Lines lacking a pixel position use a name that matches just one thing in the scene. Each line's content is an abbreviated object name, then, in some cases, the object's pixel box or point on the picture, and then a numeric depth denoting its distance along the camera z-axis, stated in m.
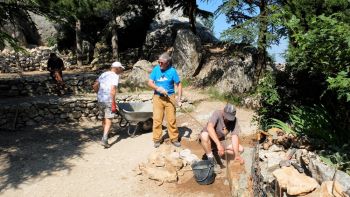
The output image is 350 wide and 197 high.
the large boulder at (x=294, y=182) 4.52
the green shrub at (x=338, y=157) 4.83
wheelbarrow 8.37
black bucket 5.97
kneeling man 5.98
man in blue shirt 7.53
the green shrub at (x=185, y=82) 14.24
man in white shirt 7.86
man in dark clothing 13.01
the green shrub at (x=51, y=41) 22.92
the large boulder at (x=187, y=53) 15.45
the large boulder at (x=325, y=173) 4.36
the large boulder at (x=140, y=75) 14.02
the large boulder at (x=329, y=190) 4.20
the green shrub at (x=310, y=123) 5.66
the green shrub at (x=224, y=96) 11.81
